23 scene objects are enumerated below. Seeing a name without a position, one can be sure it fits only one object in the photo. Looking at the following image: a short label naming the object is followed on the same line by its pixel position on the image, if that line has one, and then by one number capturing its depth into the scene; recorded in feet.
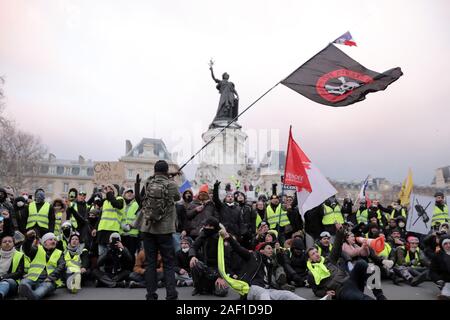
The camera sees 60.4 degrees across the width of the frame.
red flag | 25.63
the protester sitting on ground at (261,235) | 25.67
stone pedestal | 76.38
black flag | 25.12
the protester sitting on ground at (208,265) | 21.52
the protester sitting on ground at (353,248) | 21.68
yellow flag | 47.16
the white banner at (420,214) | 32.32
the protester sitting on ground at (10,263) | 21.33
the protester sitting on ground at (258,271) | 17.81
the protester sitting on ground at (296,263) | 24.40
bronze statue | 79.92
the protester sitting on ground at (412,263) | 26.37
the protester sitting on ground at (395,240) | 30.27
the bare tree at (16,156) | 106.93
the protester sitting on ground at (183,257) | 26.30
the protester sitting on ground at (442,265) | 23.26
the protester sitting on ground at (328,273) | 20.54
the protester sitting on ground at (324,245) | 25.81
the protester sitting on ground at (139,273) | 24.03
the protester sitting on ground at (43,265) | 21.26
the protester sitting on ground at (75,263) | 22.80
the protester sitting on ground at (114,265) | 24.57
